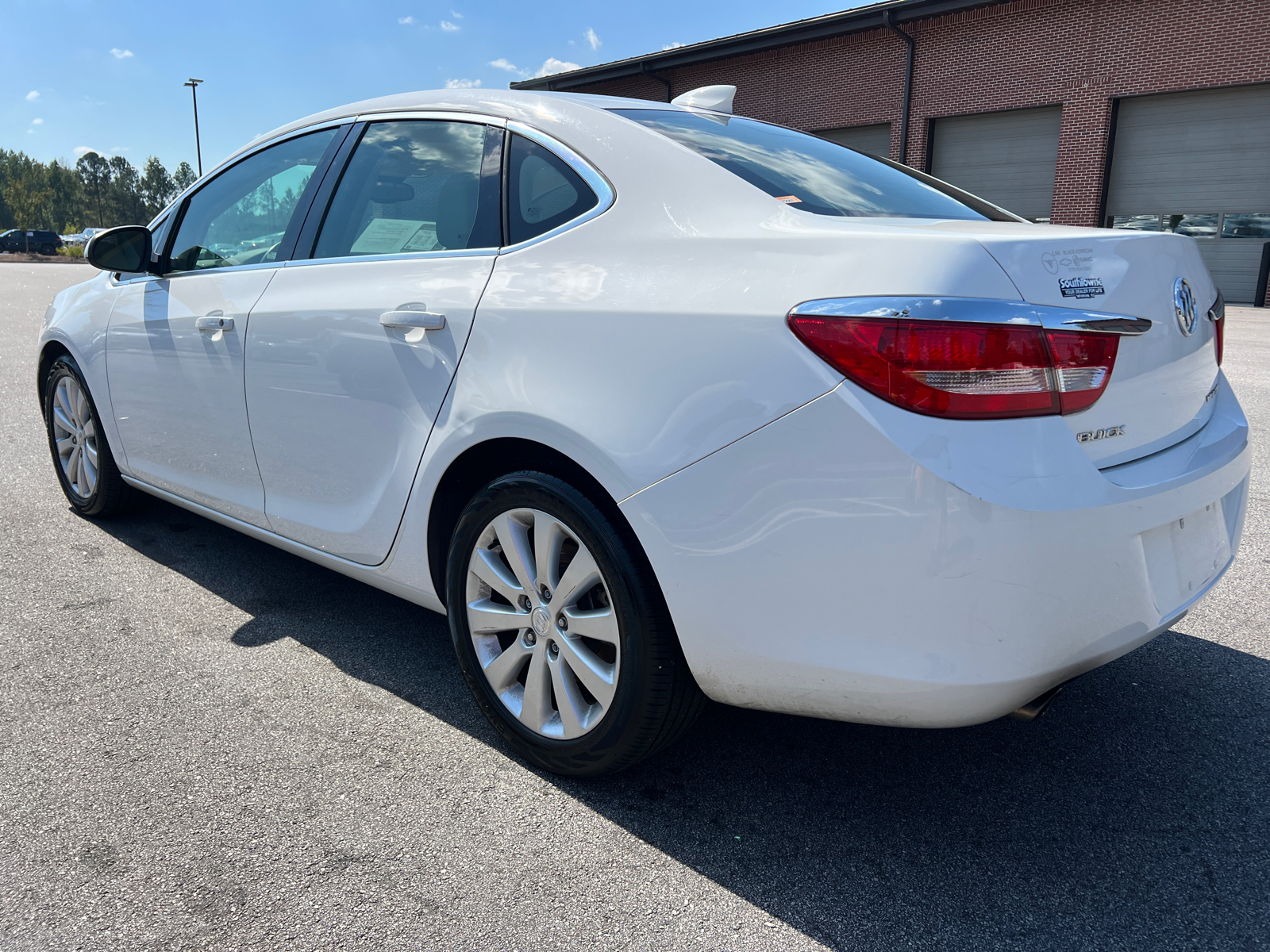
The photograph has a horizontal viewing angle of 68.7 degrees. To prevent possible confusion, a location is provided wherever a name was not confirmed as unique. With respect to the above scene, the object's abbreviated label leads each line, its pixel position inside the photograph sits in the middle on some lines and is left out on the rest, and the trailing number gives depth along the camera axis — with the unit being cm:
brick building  1866
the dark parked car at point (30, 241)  5912
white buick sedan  161
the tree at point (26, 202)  8749
